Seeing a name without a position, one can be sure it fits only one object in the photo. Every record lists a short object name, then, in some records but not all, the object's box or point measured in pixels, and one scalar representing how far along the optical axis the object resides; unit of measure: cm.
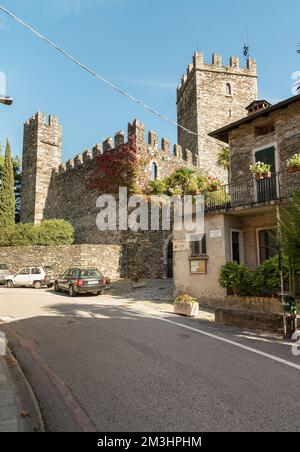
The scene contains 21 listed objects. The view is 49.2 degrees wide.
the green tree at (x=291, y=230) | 800
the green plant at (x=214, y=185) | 1456
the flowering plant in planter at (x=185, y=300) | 1122
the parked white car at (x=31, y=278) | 2067
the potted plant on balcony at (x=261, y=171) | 1302
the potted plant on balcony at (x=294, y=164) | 1169
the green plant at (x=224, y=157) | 1838
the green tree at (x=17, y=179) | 4100
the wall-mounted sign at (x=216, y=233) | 1338
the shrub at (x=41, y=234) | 2622
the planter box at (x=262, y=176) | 1310
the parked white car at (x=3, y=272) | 2180
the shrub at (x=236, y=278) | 1188
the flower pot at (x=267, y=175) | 1306
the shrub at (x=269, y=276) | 1065
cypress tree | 2936
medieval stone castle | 2364
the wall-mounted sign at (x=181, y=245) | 1468
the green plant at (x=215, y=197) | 1436
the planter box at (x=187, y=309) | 1109
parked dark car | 1617
